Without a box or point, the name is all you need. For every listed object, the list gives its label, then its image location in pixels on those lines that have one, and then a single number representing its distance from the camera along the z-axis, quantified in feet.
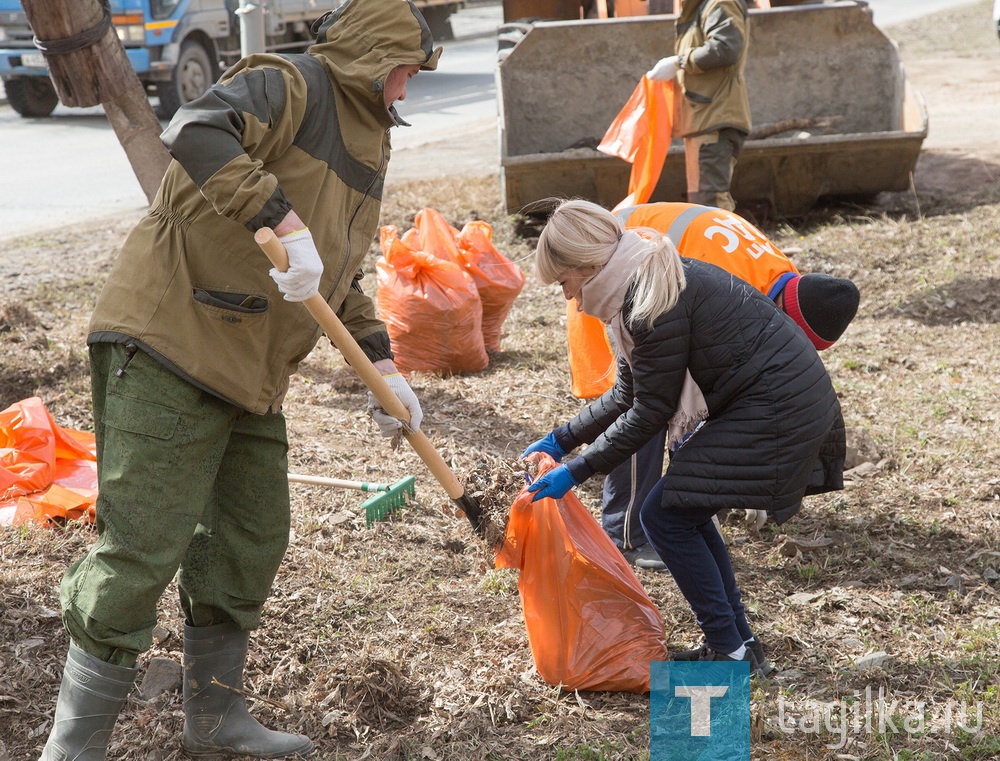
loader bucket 26.71
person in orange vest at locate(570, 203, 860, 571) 10.21
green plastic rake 12.28
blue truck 38.40
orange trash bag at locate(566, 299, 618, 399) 11.76
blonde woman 8.52
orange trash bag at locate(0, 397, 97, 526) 11.88
